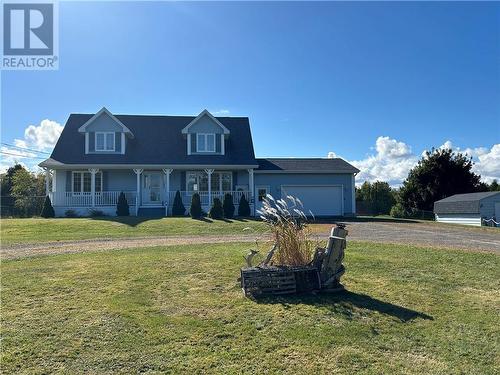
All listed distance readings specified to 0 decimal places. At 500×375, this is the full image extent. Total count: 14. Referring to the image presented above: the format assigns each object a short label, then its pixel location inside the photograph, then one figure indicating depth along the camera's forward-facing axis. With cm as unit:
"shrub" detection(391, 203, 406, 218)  3822
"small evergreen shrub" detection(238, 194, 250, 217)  2374
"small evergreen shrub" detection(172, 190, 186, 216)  2350
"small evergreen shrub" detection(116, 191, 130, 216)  2302
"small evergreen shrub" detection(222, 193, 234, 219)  2240
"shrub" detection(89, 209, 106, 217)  2317
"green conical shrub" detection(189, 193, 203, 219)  2108
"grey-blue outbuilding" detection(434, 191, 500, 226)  2673
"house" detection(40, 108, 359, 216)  2430
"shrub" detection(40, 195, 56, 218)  2225
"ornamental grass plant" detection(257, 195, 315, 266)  617
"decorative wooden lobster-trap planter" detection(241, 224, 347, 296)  575
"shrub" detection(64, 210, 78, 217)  2320
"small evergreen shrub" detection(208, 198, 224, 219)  2116
